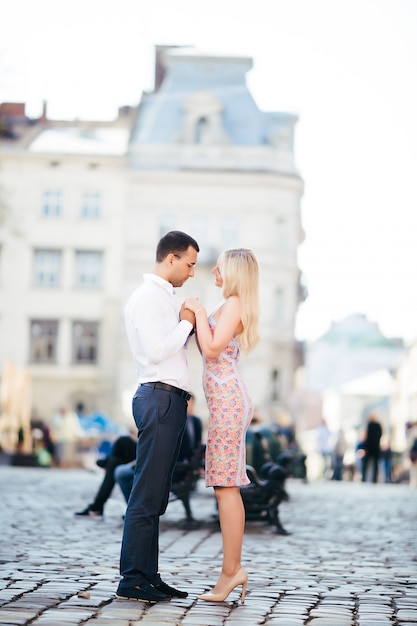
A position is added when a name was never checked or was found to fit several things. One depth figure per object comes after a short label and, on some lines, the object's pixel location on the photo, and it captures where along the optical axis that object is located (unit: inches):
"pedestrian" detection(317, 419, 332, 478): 1379.2
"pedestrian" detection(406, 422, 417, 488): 1146.0
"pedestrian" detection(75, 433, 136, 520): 502.6
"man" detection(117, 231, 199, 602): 249.3
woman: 256.4
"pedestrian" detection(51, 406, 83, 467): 1322.6
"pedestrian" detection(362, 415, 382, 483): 1095.6
